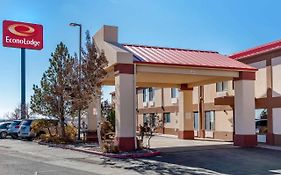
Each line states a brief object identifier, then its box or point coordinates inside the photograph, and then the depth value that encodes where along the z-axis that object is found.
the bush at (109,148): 14.54
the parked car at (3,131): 27.89
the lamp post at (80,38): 20.32
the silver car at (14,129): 26.23
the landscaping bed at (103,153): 13.83
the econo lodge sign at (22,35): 32.33
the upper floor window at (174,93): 27.90
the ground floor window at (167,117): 29.33
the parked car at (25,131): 23.78
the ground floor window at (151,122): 17.88
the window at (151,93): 31.97
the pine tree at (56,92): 20.02
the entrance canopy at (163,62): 15.38
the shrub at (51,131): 19.79
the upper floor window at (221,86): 21.67
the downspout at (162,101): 29.85
